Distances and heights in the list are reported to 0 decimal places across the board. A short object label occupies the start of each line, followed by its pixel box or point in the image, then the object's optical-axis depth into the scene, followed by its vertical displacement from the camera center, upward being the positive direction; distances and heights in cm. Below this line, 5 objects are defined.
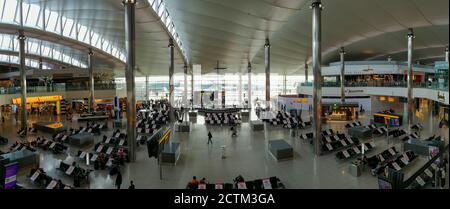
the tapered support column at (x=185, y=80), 4624 +271
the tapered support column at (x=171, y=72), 2980 +267
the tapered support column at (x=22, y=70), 2384 +238
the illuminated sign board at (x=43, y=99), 3099 -22
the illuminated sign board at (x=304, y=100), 3638 -67
